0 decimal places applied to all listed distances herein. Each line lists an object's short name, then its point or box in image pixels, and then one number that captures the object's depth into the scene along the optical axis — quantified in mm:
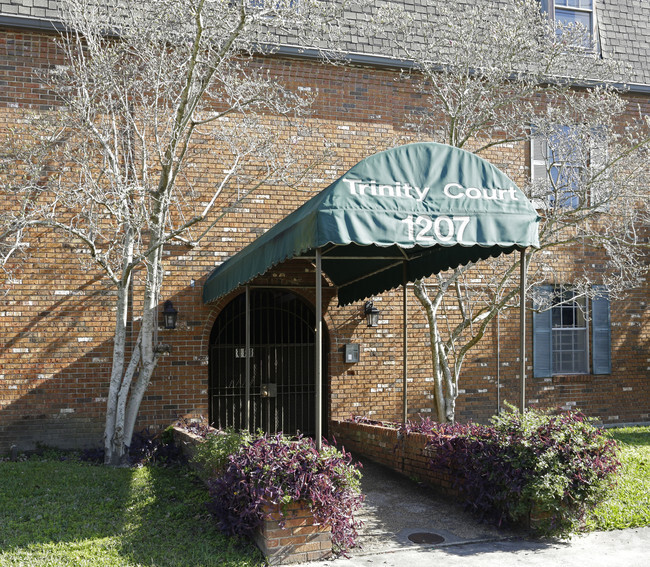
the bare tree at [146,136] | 7910
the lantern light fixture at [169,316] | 10000
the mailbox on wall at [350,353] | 11023
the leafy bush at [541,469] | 6016
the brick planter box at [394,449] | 7789
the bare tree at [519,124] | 9422
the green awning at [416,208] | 5602
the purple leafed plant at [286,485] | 5543
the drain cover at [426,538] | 6151
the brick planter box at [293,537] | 5535
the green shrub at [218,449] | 6453
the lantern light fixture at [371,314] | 11031
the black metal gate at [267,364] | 10875
